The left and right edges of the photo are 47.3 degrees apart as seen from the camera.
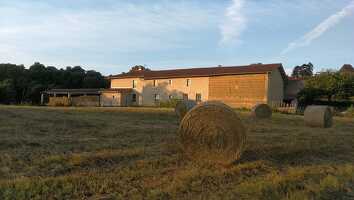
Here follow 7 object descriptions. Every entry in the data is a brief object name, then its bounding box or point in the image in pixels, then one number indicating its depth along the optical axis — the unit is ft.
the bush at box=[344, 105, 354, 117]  106.48
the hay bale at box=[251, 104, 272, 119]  77.25
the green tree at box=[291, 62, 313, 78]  318.30
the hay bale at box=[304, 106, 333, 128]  60.03
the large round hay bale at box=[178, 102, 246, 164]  26.84
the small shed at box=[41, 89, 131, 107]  162.73
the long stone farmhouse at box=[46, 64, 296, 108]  141.28
